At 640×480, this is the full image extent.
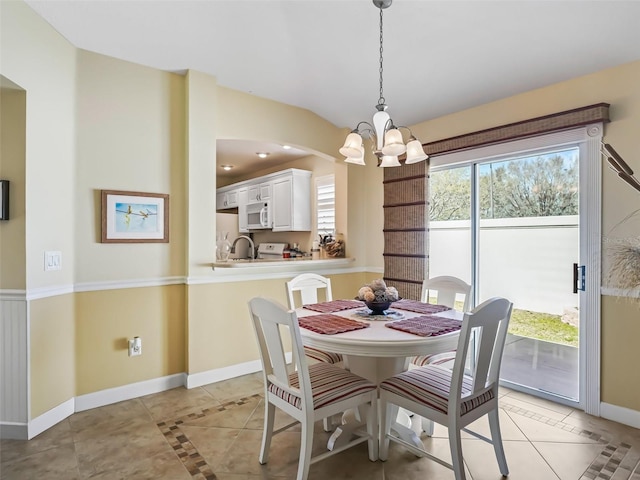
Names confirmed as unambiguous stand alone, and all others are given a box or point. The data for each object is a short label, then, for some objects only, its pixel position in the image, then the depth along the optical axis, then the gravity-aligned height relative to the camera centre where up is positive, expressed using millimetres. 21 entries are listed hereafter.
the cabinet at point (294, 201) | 5066 +514
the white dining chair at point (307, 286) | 3061 -403
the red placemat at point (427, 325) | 1993 -488
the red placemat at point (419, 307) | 2553 -480
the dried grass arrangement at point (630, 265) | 1594 -112
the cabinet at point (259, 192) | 5582 +705
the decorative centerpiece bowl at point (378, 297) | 2354 -365
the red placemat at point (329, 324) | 2043 -491
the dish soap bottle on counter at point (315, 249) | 4611 -140
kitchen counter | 3318 -238
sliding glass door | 2887 -81
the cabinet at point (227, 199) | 6418 +695
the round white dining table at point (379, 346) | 1869 -543
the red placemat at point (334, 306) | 2592 -482
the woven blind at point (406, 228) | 3682 +105
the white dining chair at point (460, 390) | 1759 -783
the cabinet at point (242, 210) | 6095 +467
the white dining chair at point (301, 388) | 1816 -786
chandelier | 2127 +548
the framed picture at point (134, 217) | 2896 +168
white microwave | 5582 +345
